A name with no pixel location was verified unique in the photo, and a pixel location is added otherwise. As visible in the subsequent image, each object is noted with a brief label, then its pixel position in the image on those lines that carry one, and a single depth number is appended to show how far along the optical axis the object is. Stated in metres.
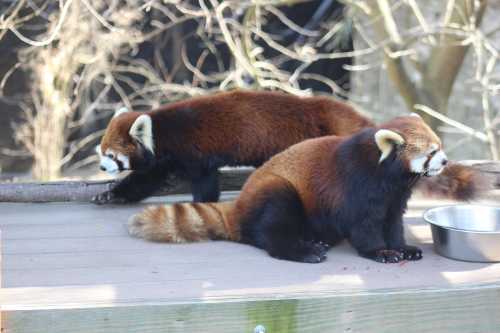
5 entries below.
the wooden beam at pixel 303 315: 4.14
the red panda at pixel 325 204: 5.13
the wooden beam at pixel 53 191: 6.84
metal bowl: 4.92
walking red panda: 7.01
